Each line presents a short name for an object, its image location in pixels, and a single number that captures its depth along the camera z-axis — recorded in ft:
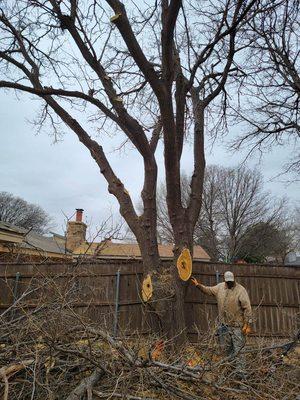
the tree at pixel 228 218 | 101.76
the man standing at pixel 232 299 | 19.38
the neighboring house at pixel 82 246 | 70.18
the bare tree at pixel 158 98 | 19.93
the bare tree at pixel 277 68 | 27.35
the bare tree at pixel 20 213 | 175.94
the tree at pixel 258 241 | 101.50
